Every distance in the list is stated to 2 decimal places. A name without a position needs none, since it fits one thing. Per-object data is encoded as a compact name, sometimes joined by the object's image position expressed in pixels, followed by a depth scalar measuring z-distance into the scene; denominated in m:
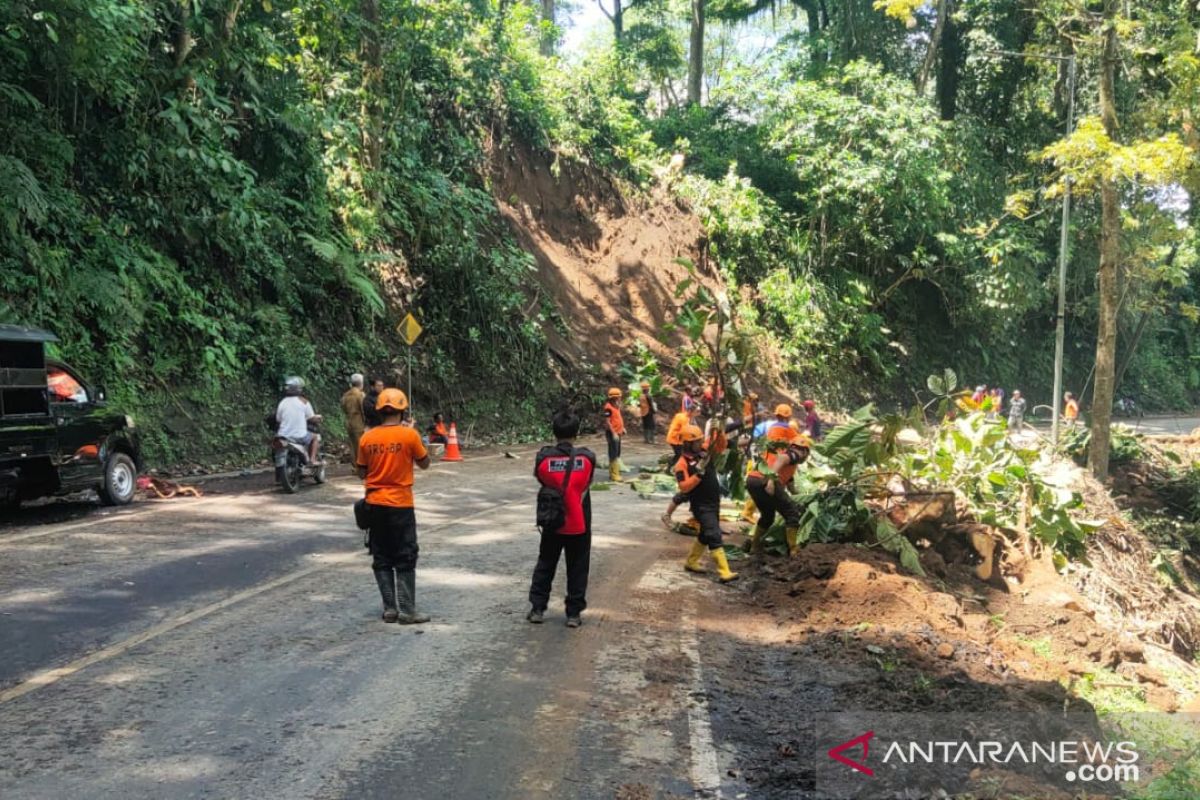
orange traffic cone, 19.58
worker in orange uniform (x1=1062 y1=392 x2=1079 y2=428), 30.73
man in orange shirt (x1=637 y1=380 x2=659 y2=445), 25.28
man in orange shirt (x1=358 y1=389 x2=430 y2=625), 7.34
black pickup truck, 10.98
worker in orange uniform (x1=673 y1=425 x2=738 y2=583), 9.99
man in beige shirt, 14.95
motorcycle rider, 14.30
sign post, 20.69
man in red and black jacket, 7.50
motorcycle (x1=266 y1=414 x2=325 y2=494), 14.05
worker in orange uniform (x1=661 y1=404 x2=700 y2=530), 10.41
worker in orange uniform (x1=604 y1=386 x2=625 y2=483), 17.52
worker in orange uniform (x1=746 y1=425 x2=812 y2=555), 10.86
